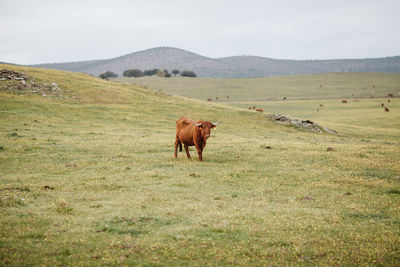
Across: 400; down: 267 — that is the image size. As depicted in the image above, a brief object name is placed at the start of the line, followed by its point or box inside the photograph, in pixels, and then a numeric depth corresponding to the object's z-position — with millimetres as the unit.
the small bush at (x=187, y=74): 187375
